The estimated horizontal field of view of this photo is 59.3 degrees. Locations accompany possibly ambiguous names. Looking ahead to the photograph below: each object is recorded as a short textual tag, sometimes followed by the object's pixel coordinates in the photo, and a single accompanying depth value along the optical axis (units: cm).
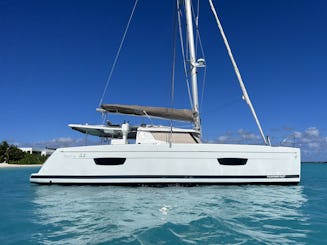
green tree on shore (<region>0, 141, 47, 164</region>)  5669
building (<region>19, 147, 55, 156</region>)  7354
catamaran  1073
